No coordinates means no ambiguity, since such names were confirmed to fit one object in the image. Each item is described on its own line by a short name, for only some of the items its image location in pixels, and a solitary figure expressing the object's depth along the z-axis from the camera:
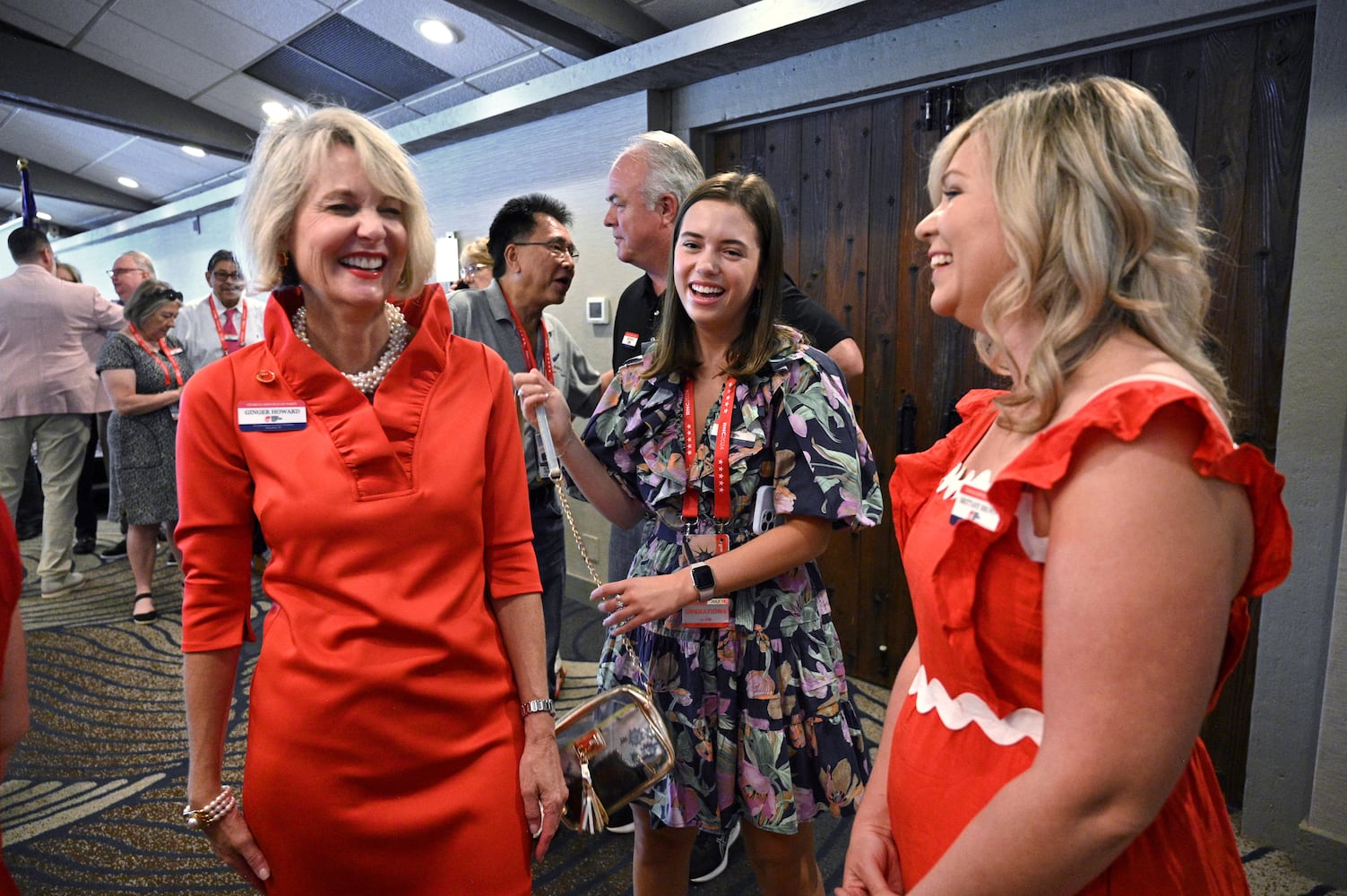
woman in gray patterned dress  3.99
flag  5.84
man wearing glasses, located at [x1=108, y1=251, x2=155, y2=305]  5.14
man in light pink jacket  4.41
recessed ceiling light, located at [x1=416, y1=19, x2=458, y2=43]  4.09
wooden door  2.34
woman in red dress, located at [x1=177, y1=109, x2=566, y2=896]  1.09
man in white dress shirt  4.42
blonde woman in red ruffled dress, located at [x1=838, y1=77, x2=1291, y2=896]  0.62
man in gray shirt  2.38
